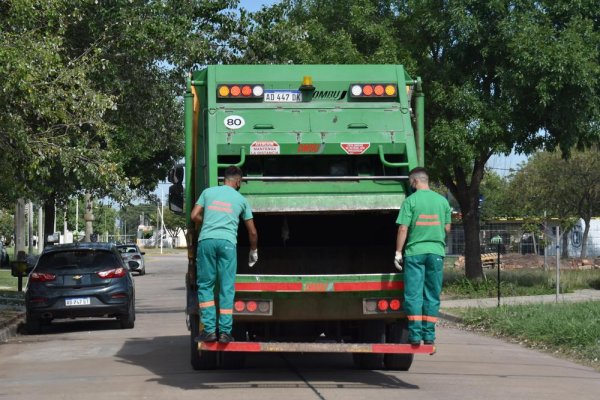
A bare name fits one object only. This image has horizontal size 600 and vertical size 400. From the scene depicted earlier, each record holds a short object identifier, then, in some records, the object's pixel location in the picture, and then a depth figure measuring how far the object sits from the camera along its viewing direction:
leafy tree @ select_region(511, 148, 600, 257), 49.66
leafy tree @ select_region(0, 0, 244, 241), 14.66
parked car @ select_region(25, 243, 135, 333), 17.16
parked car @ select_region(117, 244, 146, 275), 44.34
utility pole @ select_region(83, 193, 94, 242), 46.41
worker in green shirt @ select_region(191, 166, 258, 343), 9.48
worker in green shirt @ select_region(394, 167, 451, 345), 9.57
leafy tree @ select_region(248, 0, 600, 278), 22.08
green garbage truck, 9.70
